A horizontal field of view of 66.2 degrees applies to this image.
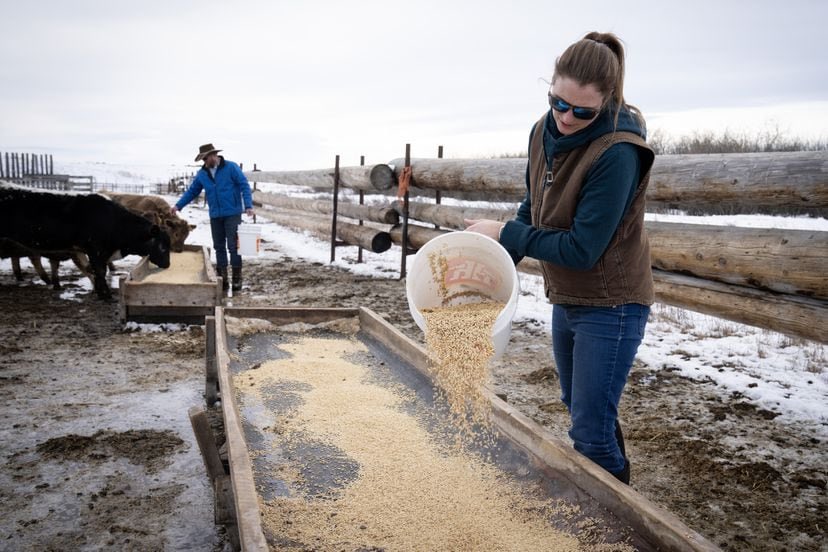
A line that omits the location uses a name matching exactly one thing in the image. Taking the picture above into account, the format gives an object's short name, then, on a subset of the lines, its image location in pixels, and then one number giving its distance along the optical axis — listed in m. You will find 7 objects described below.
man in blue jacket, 9.00
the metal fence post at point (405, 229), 10.25
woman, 2.20
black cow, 8.43
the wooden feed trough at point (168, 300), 6.91
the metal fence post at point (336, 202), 12.97
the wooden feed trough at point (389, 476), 2.23
